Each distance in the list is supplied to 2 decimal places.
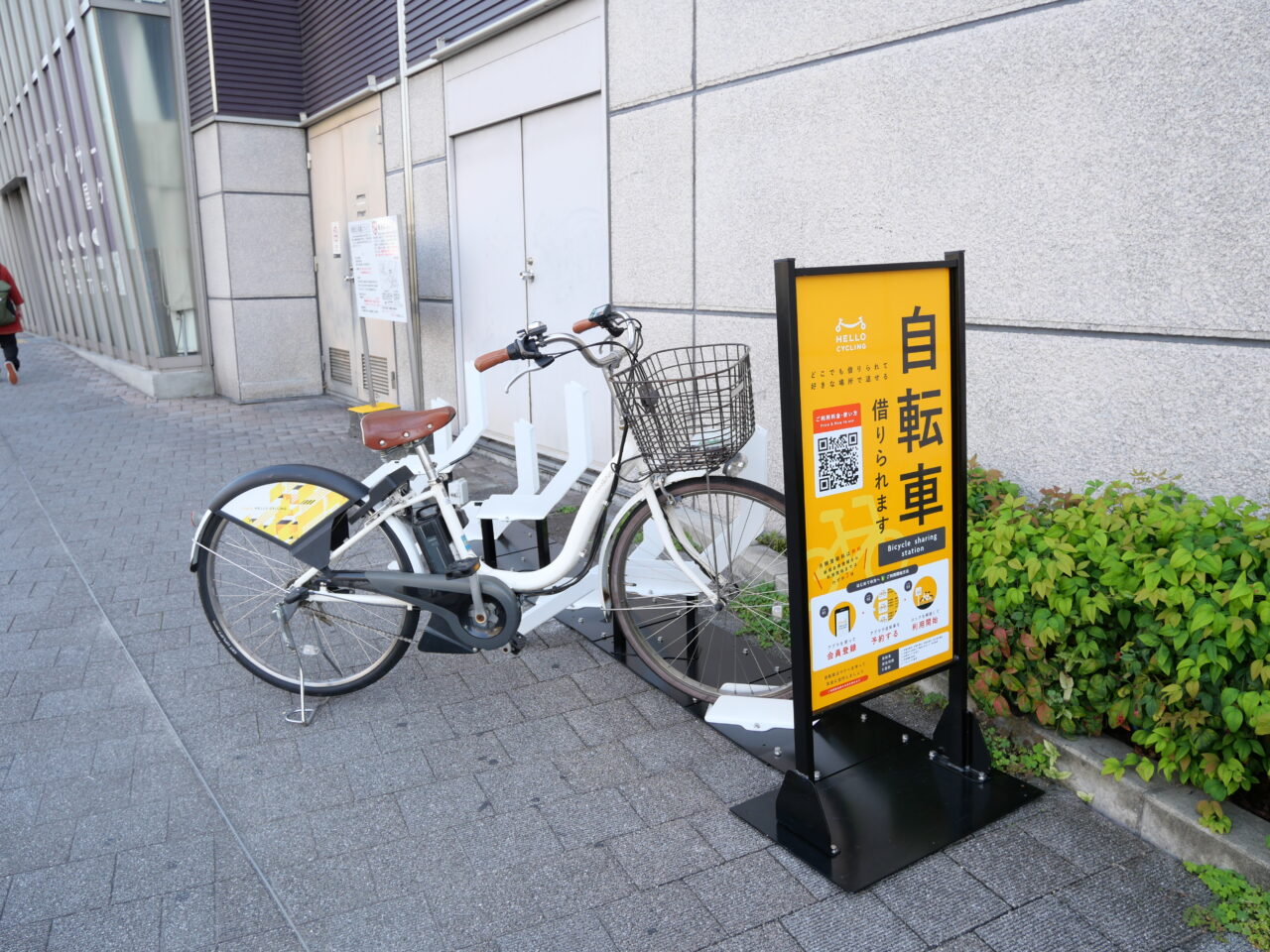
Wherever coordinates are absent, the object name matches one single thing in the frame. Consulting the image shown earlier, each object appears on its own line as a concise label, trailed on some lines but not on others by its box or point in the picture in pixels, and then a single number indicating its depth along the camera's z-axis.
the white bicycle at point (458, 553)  3.42
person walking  13.21
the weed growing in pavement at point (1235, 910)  2.37
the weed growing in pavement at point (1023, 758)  3.03
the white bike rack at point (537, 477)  3.65
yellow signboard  2.57
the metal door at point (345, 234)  9.55
